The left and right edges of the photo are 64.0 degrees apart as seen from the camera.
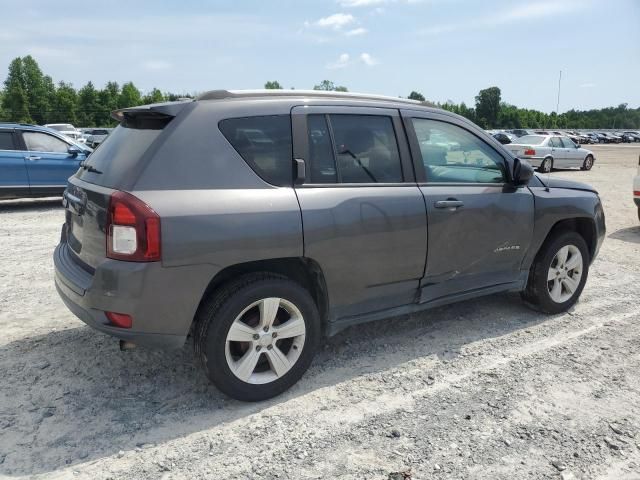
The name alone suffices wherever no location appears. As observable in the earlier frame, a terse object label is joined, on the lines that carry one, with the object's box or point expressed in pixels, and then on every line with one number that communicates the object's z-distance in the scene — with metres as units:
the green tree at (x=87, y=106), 86.12
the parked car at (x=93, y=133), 31.05
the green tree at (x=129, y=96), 90.38
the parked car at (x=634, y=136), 82.19
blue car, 9.93
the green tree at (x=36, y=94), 84.81
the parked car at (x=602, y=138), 77.81
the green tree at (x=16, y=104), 81.18
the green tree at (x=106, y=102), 86.89
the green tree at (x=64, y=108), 83.56
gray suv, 2.84
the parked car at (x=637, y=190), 8.77
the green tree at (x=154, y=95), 88.75
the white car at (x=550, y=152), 19.42
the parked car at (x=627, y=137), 80.19
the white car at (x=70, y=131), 36.07
